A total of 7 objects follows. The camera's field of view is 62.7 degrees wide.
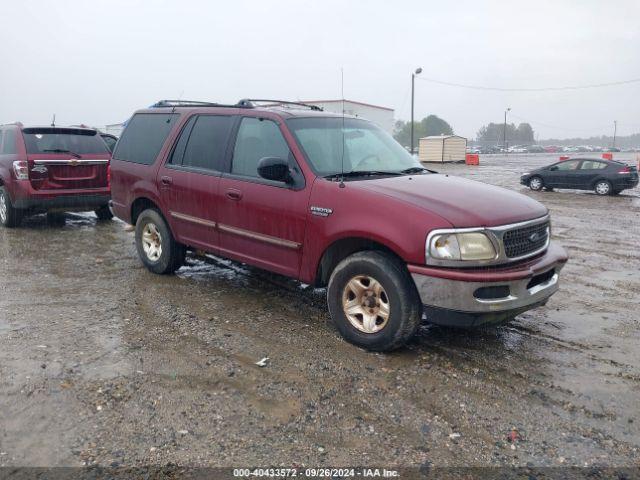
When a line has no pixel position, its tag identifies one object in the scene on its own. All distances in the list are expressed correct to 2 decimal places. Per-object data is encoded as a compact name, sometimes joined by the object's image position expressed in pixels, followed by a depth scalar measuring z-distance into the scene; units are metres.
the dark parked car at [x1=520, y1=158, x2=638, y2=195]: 17.06
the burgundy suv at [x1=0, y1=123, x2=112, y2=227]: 8.74
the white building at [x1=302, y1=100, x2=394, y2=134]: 37.81
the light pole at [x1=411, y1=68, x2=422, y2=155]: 13.51
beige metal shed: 40.50
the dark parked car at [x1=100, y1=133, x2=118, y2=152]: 12.72
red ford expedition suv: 3.72
